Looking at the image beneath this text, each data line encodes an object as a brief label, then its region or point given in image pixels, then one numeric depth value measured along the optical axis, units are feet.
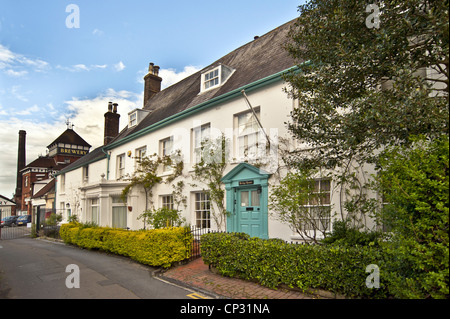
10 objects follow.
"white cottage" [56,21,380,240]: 35.91
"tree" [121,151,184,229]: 51.20
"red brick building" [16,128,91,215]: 172.86
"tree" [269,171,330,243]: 24.30
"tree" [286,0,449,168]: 15.08
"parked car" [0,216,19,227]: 128.92
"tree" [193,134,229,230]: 41.04
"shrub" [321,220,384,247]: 21.49
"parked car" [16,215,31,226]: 127.82
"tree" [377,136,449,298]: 12.91
